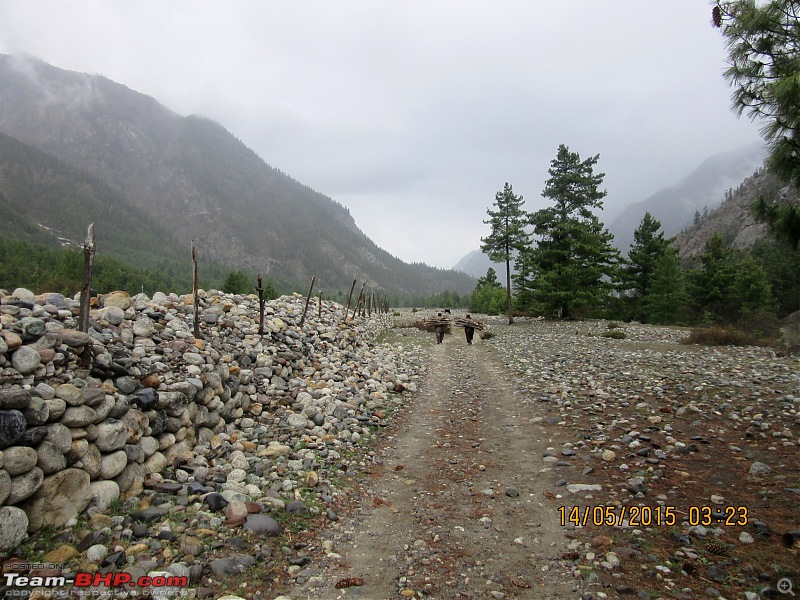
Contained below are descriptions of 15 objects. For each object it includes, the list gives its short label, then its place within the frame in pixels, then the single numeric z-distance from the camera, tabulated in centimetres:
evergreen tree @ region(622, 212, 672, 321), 3975
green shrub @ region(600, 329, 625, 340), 2205
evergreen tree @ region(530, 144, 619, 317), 3075
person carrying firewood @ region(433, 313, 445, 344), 2386
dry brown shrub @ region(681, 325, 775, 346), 1830
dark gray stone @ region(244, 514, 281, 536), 476
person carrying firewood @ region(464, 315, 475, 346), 2339
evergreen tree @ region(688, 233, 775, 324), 3409
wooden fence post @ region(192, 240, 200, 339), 927
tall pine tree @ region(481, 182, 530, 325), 3409
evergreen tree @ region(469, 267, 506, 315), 5816
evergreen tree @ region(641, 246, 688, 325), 3628
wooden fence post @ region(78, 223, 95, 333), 642
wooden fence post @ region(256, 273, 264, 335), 1173
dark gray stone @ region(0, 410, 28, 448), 418
